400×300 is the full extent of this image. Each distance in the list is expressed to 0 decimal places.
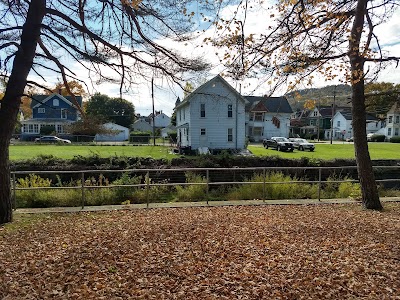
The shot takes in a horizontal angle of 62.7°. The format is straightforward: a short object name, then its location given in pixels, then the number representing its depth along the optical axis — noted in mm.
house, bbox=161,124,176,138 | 74850
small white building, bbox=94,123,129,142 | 56022
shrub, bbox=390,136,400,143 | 58534
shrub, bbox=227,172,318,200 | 10930
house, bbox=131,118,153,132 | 91244
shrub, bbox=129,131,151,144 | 53750
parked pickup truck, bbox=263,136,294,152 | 34906
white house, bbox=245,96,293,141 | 52806
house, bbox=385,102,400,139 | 67125
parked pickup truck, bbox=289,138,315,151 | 36281
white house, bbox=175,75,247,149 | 31719
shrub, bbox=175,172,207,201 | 10982
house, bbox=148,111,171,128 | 102125
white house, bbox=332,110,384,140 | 73562
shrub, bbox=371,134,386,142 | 63500
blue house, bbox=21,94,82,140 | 52750
